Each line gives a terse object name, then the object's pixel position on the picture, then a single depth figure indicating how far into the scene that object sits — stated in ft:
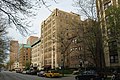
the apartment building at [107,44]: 49.85
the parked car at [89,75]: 37.10
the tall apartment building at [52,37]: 114.01
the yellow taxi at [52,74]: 60.09
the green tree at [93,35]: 49.01
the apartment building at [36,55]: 150.36
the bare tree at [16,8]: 14.00
